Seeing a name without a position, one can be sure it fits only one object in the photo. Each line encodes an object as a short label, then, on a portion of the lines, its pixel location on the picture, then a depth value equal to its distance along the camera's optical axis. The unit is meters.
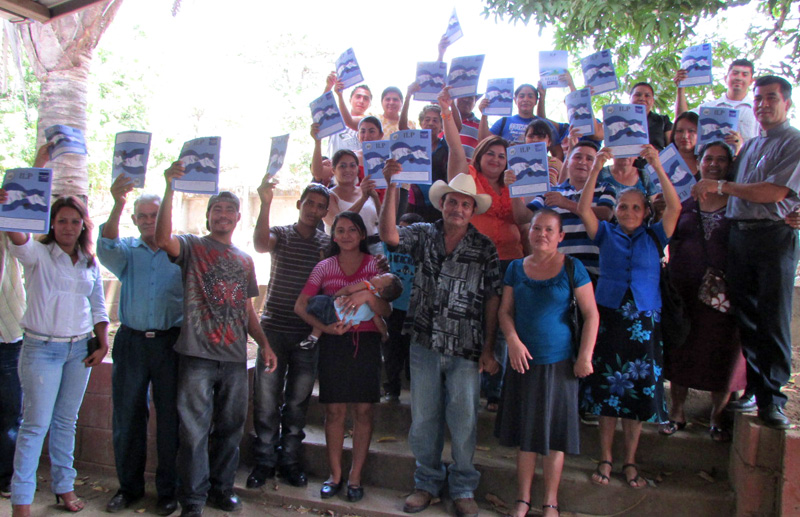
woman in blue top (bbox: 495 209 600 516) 3.24
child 3.53
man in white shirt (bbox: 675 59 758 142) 4.79
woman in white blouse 3.38
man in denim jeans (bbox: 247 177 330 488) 3.79
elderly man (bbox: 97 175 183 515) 3.53
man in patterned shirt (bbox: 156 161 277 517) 3.47
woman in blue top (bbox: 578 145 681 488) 3.39
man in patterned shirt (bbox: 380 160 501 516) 3.41
